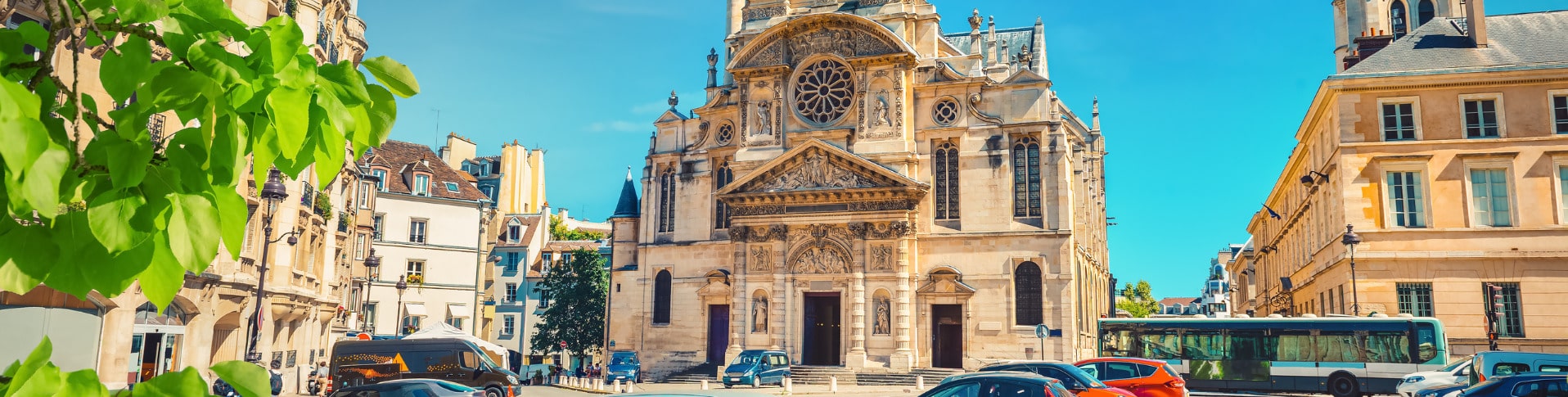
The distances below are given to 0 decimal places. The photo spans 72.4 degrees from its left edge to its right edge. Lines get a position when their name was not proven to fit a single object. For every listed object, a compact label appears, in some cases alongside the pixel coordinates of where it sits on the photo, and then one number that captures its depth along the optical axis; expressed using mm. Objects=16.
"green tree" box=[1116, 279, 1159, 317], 104312
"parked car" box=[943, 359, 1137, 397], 18594
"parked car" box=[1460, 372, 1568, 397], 16172
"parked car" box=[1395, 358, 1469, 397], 22828
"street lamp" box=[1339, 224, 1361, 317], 27741
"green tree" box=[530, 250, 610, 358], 55594
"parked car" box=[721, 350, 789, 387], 34125
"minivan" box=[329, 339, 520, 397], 27547
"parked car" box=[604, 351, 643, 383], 39312
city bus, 26719
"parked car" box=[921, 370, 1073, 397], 15438
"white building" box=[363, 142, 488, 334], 50156
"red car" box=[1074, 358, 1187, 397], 21156
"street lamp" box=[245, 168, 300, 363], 21242
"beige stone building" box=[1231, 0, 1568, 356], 29297
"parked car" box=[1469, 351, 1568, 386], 20031
